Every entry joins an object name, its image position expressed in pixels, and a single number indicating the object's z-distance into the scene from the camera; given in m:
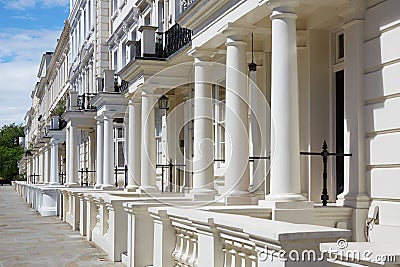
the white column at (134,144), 16.50
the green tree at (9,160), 99.69
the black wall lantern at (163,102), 16.23
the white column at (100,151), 21.64
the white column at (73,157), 25.19
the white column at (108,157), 20.40
